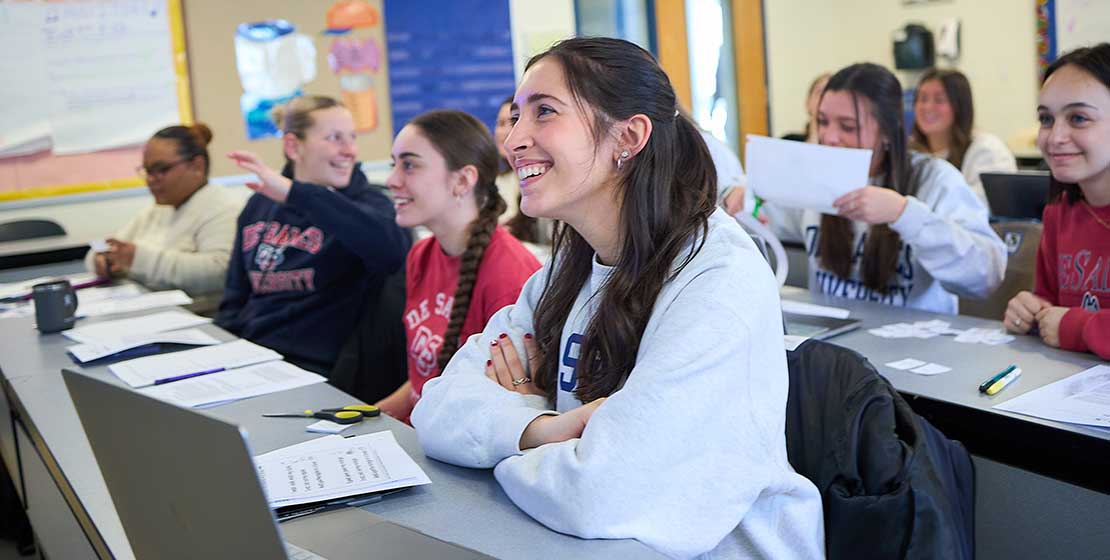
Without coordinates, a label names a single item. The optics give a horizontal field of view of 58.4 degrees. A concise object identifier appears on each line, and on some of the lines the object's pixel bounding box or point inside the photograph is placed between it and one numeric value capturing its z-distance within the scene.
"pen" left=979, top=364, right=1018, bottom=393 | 1.69
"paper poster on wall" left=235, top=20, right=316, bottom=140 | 5.38
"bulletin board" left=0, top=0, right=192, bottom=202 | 4.85
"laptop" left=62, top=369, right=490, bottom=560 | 0.71
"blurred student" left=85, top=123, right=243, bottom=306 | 3.53
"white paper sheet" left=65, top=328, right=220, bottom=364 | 2.22
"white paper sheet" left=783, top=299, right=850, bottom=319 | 2.29
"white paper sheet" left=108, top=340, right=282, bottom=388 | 2.00
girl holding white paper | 2.39
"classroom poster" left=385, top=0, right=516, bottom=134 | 5.86
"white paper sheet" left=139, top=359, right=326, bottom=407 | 1.80
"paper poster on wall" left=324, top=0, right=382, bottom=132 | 5.63
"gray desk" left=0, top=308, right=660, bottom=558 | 1.10
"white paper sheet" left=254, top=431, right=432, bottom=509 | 1.21
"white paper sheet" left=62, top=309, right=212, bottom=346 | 2.45
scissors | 1.58
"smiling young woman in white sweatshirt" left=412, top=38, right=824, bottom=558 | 1.08
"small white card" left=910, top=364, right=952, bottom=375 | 1.84
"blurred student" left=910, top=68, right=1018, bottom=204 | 4.41
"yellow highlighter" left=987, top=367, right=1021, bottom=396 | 1.68
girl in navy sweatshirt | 2.61
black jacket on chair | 1.17
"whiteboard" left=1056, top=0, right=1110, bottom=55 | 5.16
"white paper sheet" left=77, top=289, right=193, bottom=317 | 2.88
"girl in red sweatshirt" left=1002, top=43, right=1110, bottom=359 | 1.92
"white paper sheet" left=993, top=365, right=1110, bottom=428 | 1.50
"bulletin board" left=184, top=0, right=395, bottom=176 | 5.29
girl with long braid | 2.04
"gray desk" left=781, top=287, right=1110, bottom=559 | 1.51
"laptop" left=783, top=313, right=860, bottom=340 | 2.15
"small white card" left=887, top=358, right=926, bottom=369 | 1.89
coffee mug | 2.63
